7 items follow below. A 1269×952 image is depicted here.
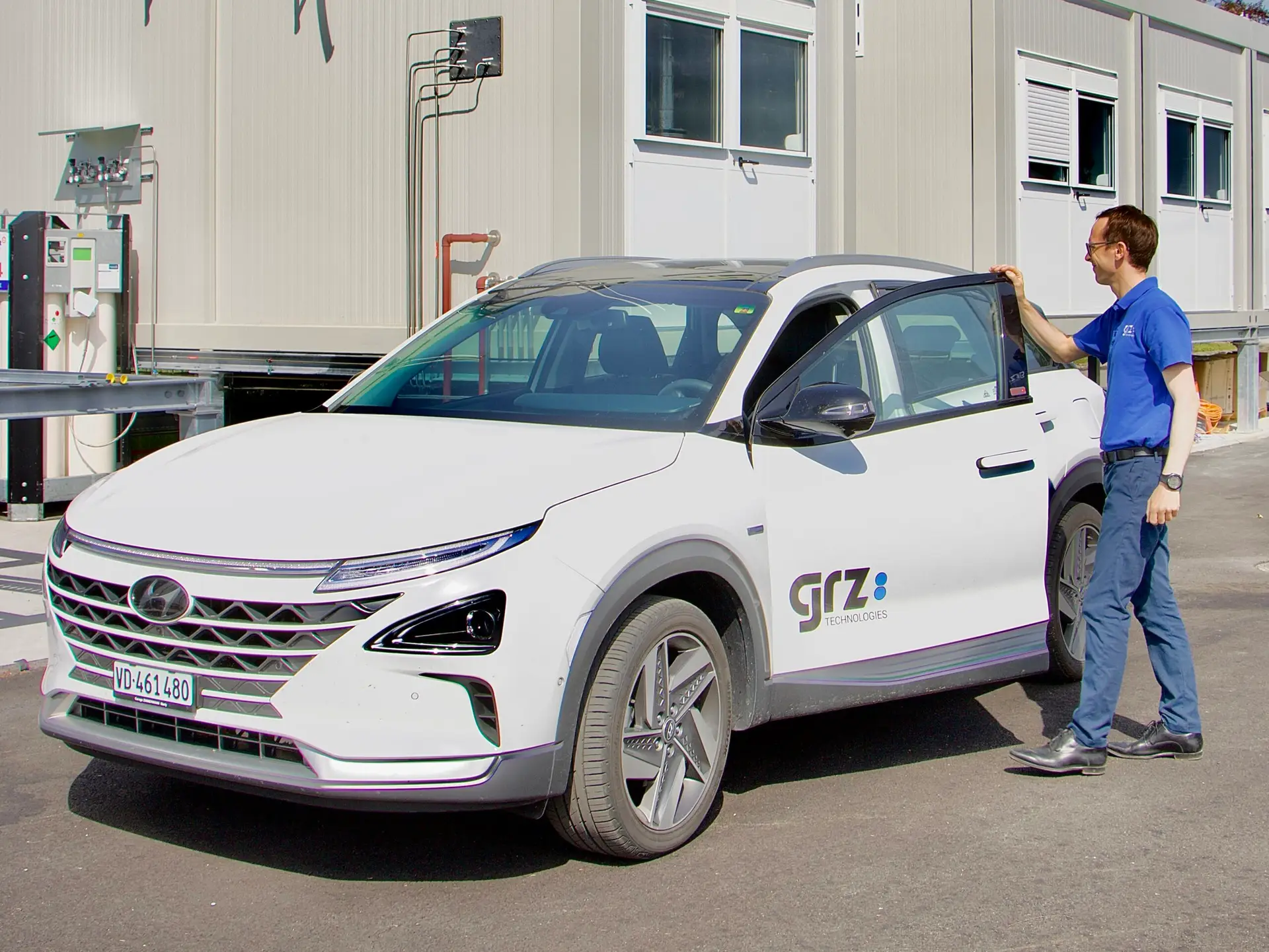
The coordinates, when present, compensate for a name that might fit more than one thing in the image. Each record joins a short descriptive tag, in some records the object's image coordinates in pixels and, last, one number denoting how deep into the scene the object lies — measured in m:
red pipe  11.77
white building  11.77
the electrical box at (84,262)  12.30
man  5.13
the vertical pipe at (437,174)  11.95
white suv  3.78
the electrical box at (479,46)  11.60
